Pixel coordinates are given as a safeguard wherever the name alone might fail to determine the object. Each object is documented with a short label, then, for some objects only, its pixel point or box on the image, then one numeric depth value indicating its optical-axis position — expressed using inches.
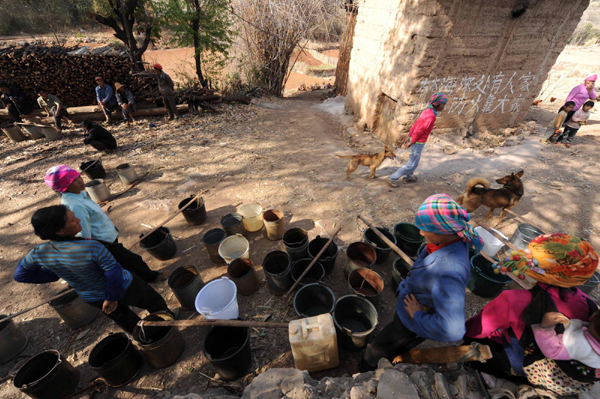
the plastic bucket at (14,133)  332.5
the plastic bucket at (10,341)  117.3
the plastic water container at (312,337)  88.4
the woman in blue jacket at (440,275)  64.6
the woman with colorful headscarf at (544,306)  57.1
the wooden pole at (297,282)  126.0
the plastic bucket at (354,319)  104.0
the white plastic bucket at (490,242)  146.8
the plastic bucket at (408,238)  152.5
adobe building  232.7
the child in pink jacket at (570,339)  54.7
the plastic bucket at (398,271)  132.3
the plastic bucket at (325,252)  144.0
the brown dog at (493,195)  168.9
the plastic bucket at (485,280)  127.6
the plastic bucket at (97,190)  220.7
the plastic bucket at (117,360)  100.1
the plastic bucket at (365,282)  127.5
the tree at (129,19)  369.9
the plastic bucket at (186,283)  128.8
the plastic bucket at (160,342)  102.7
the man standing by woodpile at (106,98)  352.2
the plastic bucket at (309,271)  141.9
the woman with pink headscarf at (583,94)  264.8
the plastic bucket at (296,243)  147.4
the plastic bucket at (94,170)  248.4
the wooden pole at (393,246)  115.9
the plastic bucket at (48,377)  95.7
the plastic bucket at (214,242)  157.1
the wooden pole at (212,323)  91.2
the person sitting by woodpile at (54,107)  344.2
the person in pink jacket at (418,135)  188.4
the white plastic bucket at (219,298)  112.0
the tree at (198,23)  393.4
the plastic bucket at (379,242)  148.2
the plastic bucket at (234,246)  155.6
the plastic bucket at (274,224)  170.9
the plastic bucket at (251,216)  179.5
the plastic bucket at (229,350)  98.6
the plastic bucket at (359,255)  143.4
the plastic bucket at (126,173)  243.4
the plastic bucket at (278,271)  132.0
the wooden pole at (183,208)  160.2
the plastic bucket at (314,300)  122.8
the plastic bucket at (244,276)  135.1
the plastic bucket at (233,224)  174.7
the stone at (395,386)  67.5
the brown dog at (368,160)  231.0
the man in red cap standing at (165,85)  355.7
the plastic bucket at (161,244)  161.5
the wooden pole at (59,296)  114.0
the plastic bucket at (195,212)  189.6
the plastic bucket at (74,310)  124.1
